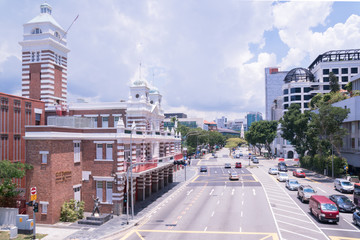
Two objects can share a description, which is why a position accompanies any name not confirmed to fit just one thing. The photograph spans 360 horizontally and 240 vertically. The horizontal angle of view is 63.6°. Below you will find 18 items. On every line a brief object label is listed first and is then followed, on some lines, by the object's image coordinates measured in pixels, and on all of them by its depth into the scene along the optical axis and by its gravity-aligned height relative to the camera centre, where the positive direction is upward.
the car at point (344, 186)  41.97 -8.25
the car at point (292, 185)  44.12 -8.39
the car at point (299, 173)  58.86 -8.81
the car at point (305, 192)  35.60 -7.83
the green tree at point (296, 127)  70.57 +0.81
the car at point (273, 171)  63.25 -8.97
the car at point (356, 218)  26.48 -8.11
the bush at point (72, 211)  28.55 -8.04
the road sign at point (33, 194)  23.53 -5.19
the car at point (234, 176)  55.24 -8.77
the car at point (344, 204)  31.66 -8.16
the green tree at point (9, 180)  25.62 -4.53
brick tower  40.69 +10.11
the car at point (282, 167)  67.47 -8.79
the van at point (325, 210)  27.00 -7.59
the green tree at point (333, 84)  84.94 +13.57
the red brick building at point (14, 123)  31.64 +0.85
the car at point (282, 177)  53.28 -8.64
